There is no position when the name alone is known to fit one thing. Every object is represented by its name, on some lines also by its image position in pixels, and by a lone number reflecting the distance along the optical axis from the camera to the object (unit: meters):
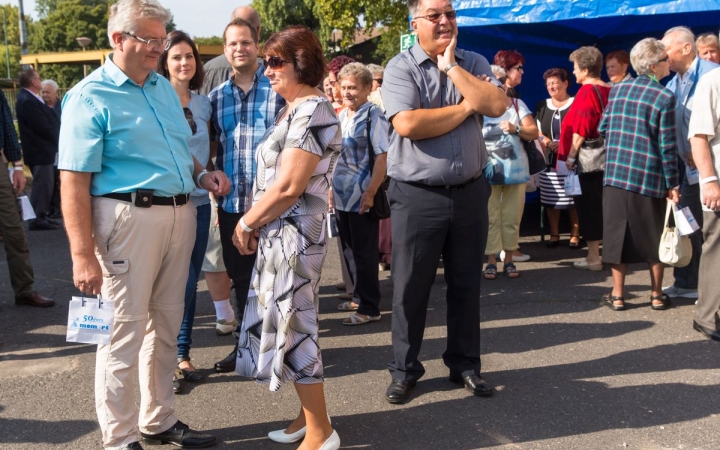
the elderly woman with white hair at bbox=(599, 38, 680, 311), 5.31
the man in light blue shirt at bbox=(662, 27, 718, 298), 5.67
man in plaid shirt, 4.24
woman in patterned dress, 3.14
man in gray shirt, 3.70
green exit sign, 7.95
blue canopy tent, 6.84
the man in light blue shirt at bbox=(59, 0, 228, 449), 3.01
